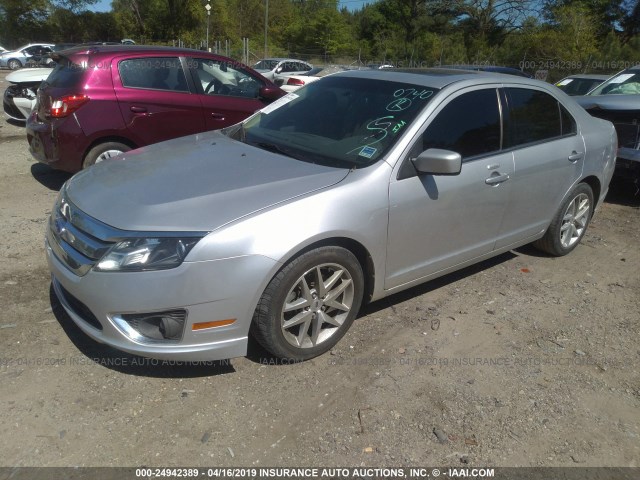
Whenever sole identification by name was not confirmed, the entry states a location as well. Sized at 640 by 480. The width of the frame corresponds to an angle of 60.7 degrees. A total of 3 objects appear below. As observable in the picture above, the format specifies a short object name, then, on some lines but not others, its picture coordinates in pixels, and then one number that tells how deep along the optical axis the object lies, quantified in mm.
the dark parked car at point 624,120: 6508
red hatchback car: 5719
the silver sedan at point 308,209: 2697
